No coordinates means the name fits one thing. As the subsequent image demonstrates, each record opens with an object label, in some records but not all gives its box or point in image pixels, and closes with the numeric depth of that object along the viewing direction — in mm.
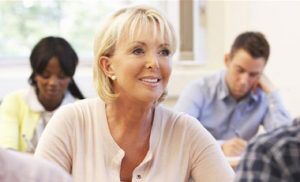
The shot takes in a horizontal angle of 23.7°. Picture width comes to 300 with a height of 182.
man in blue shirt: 2560
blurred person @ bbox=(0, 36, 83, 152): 2503
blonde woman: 1649
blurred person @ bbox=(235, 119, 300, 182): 1012
